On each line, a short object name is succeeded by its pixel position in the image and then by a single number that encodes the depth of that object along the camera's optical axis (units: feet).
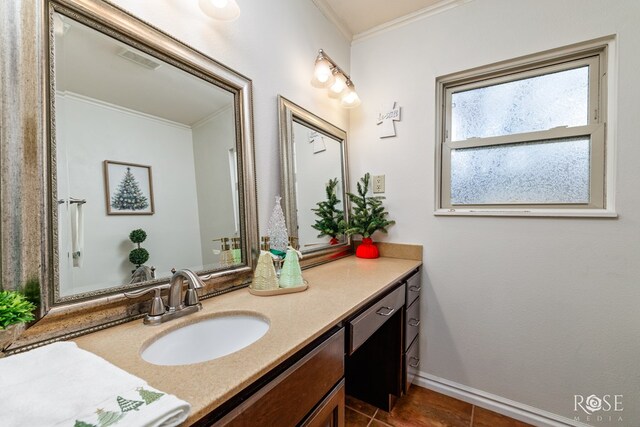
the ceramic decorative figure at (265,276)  3.56
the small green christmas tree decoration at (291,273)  3.66
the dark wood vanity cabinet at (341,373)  1.93
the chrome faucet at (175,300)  2.64
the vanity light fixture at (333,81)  5.15
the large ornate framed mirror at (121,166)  2.19
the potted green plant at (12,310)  1.67
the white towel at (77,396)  1.27
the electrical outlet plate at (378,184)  6.17
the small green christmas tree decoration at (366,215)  5.83
